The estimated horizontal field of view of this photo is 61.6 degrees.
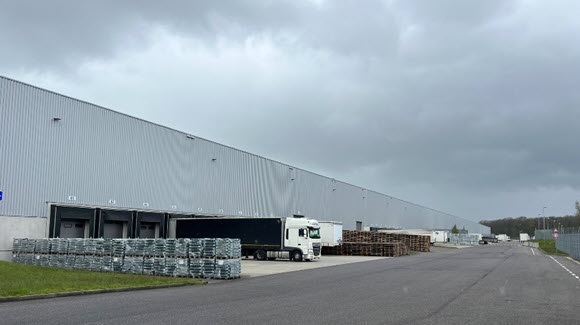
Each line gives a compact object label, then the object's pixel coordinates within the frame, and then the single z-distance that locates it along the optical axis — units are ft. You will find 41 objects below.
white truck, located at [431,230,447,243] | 324.29
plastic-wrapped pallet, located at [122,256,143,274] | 75.41
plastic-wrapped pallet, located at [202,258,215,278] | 71.26
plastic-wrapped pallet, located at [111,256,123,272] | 77.30
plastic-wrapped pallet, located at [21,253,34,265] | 89.45
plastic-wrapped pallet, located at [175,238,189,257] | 72.49
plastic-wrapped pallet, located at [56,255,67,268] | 84.58
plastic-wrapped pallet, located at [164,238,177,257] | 73.13
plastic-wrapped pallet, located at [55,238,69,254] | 84.74
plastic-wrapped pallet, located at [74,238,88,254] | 81.56
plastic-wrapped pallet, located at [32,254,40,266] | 88.63
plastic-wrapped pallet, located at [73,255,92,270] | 80.84
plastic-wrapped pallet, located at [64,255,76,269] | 83.05
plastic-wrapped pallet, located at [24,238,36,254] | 89.81
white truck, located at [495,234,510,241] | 525.10
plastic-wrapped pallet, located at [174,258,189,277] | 72.02
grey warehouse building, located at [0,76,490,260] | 97.30
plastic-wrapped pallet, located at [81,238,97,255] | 80.02
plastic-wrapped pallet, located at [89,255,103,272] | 79.05
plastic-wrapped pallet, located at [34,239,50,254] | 87.76
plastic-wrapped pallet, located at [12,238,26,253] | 92.12
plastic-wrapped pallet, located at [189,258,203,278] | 71.51
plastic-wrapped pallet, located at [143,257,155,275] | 74.29
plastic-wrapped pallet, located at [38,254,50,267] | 87.35
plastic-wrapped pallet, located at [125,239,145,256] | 75.61
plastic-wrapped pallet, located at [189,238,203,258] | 71.97
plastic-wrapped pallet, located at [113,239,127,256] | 77.30
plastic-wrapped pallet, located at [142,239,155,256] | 74.69
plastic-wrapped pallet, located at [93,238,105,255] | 79.05
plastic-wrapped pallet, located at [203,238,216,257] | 71.61
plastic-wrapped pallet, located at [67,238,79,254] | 83.05
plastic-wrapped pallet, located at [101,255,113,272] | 78.12
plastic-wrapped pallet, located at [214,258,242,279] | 70.08
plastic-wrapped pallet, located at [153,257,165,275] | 73.36
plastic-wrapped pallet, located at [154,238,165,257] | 73.77
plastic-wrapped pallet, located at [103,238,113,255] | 78.38
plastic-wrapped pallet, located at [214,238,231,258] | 71.00
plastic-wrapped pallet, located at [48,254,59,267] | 85.81
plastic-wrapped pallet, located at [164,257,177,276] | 72.54
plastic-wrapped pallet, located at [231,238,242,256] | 71.56
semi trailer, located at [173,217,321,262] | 117.80
